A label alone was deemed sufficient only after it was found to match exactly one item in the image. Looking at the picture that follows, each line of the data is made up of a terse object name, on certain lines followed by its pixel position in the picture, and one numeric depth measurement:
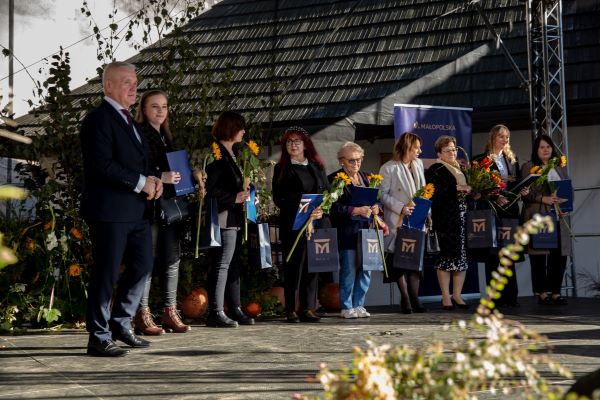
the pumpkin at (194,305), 13.09
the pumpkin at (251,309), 13.68
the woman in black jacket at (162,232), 10.79
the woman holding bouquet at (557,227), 15.62
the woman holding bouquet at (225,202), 12.08
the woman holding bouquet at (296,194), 12.91
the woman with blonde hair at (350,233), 13.50
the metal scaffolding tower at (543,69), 16.98
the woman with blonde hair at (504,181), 15.27
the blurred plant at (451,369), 3.00
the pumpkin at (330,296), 15.37
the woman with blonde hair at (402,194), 14.23
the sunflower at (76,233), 12.45
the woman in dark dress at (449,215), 14.86
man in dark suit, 9.12
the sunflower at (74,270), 12.18
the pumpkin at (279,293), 14.52
